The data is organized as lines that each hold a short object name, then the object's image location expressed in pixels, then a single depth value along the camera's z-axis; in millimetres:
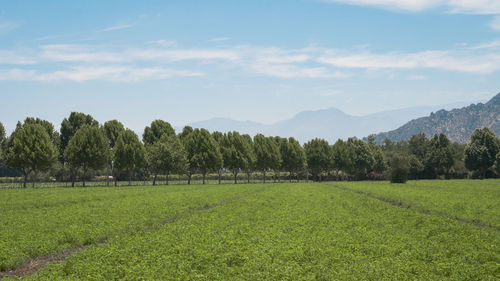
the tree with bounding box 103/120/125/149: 128125
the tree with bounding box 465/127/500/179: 138125
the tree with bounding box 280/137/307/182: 157750
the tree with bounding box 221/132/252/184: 138125
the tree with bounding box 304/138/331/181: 165250
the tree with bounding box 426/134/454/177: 156250
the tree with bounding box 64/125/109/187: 102188
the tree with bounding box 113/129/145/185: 110062
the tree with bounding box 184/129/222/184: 123625
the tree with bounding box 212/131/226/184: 138350
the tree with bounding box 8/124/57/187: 91875
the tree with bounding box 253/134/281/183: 150875
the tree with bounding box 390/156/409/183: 111062
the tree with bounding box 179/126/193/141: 153750
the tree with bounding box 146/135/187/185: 113625
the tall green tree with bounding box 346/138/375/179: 167625
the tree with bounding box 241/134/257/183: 143612
